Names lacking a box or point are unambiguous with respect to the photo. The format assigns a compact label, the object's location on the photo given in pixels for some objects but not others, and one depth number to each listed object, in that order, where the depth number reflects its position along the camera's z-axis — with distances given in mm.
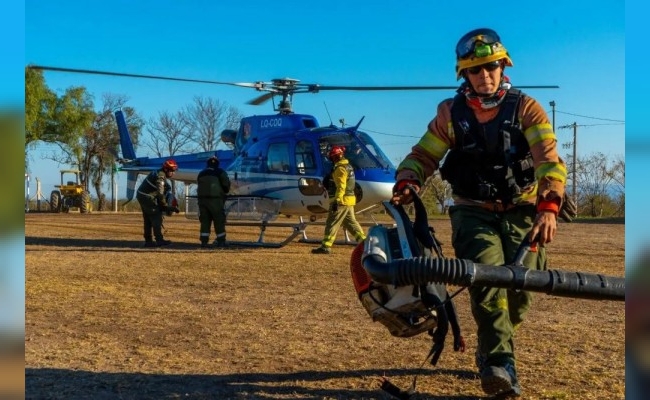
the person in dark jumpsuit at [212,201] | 12617
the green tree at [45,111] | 35375
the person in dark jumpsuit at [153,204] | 12758
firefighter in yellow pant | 11242
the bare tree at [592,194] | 35938
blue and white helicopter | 12344
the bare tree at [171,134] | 42250
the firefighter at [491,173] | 3121
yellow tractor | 37469
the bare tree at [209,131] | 40625
